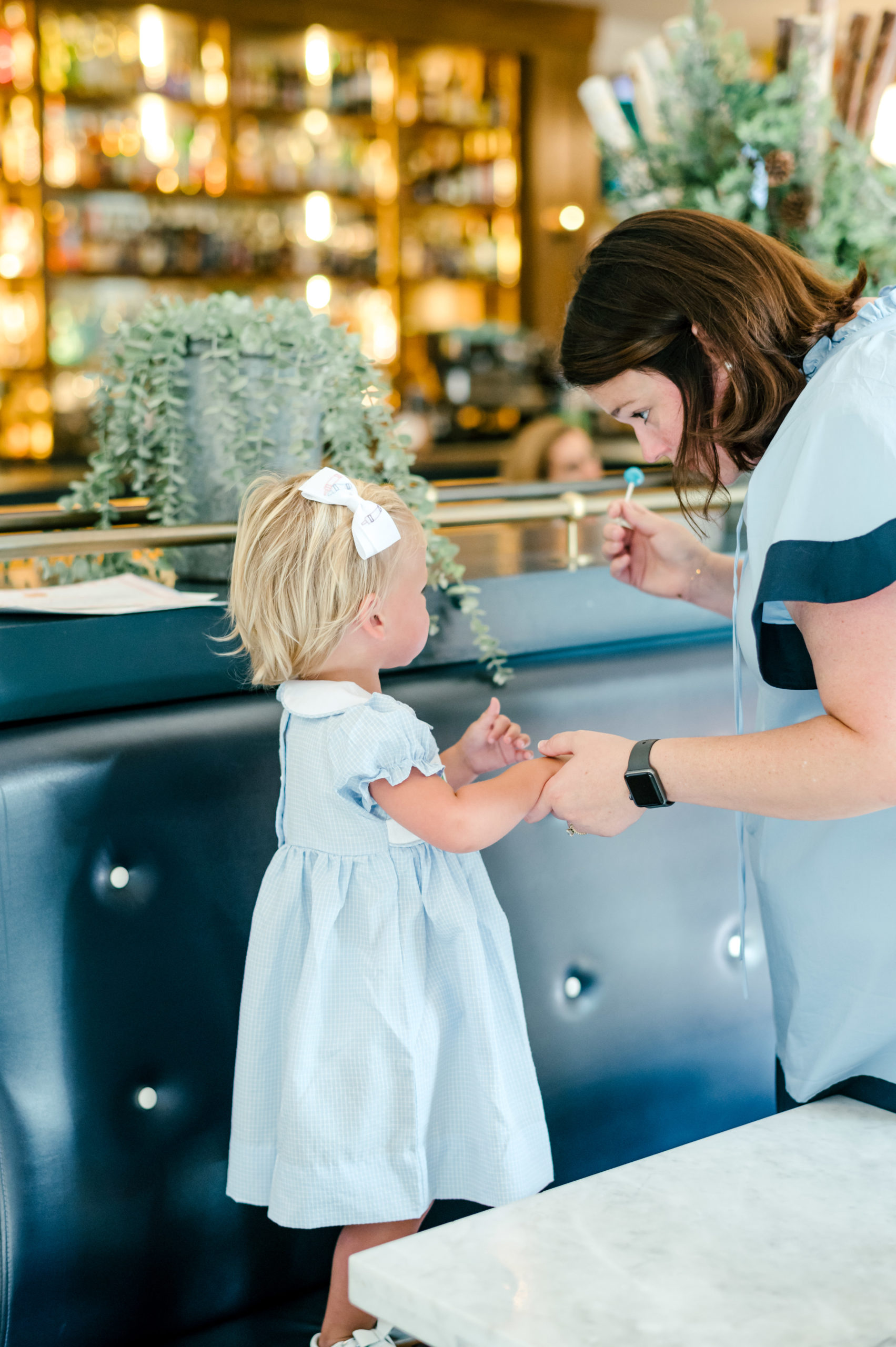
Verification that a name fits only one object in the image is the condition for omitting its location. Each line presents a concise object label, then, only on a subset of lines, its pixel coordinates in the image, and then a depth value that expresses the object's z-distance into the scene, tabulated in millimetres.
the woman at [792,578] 896
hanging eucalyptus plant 1406
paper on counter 1229
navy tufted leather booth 1149
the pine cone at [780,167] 1963
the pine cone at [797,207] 2002
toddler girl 1121
